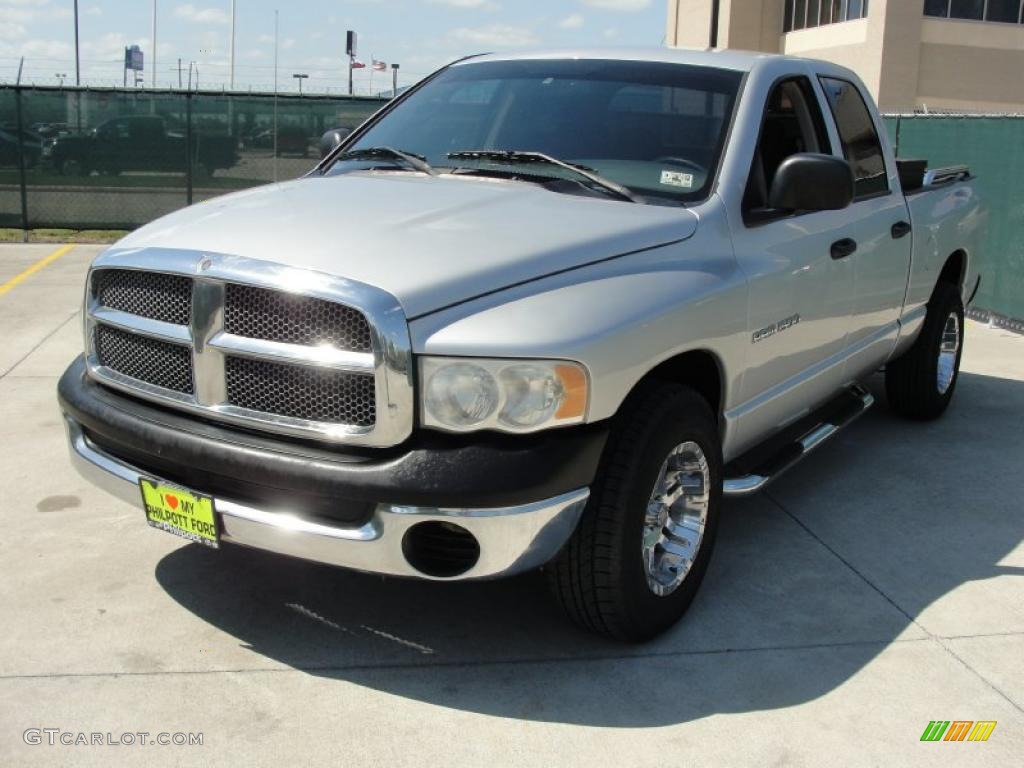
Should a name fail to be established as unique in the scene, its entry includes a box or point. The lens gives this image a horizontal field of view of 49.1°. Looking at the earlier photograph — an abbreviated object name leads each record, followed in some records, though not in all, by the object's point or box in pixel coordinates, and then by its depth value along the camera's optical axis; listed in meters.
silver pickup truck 3.07
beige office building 32.09
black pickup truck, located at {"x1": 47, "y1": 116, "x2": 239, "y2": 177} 15.21
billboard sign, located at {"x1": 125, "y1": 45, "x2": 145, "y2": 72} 56.53
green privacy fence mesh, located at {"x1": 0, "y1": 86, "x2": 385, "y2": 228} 14.93
